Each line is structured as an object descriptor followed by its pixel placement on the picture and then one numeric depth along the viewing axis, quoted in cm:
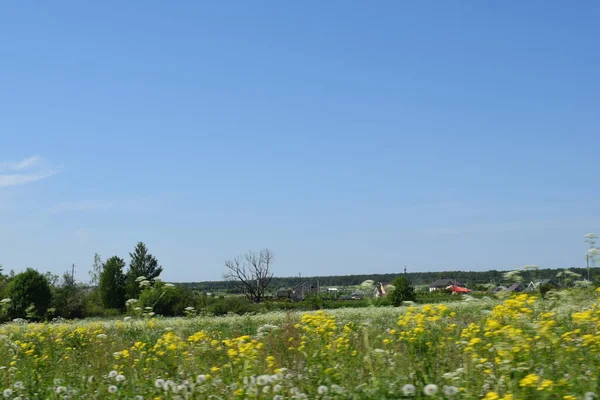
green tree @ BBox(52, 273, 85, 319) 4162
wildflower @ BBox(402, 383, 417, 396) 364
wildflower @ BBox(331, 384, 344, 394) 386
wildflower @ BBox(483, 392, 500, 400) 339
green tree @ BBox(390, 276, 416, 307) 3649
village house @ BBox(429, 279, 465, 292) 10176
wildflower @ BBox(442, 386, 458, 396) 366
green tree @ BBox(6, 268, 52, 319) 3994
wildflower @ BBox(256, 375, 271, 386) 394
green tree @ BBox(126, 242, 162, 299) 8151
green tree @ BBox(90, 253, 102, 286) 6689
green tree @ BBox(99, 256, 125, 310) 5900
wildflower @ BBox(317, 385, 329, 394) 385
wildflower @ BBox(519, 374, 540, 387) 350
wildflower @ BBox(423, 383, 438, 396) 358
